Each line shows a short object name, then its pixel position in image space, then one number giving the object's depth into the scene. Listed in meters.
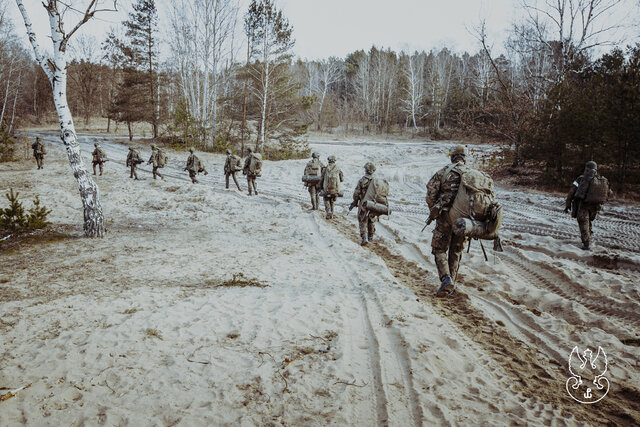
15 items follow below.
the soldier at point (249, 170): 13.90
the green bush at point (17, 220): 8.05
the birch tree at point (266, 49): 23.86
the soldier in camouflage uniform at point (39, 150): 17.65
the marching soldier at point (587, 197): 7.62
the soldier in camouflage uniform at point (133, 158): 16.45
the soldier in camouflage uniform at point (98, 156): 16.86
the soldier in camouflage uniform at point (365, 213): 8.29
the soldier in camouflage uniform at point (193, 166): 16.02
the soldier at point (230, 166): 15.29
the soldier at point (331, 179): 10.38
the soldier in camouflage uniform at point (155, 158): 16.70
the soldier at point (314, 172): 11.53
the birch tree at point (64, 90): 7.50
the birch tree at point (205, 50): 24.08
